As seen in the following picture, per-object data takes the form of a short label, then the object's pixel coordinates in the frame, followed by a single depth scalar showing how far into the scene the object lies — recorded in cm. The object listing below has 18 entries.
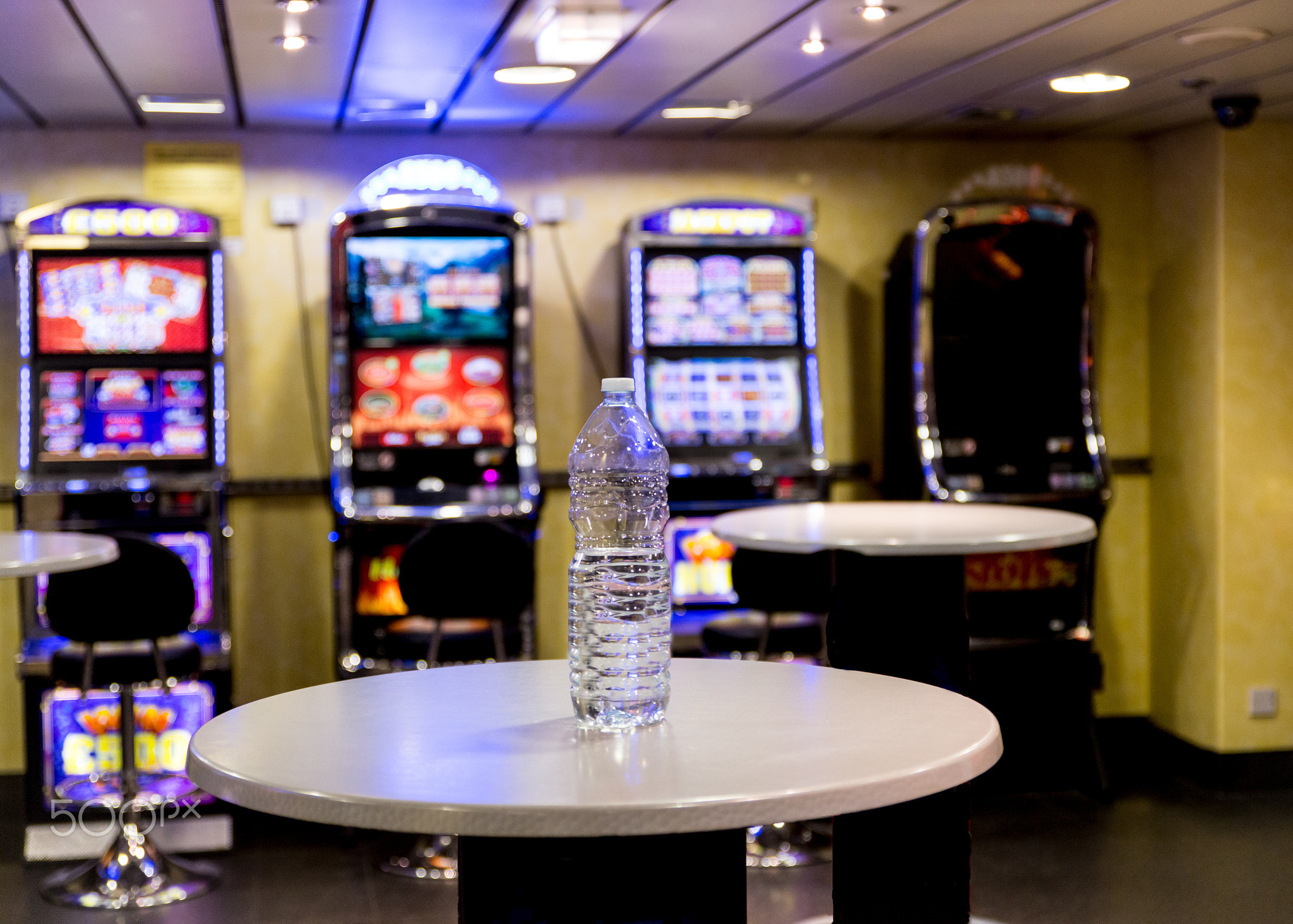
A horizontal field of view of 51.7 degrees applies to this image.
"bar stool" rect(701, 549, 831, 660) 423
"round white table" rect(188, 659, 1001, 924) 134
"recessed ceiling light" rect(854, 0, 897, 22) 373
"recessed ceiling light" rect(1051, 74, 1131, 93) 468
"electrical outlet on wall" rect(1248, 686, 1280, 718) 535
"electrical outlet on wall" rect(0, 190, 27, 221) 521
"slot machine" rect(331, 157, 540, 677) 466
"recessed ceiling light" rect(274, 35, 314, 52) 403
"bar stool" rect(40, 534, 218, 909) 402
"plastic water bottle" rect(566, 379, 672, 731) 172
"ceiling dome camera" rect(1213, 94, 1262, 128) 493
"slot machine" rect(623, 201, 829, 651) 503
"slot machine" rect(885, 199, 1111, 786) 507
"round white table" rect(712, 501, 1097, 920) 305
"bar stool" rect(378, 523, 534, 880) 426
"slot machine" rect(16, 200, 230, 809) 453
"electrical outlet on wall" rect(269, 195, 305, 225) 541
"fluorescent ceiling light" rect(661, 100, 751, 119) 518
